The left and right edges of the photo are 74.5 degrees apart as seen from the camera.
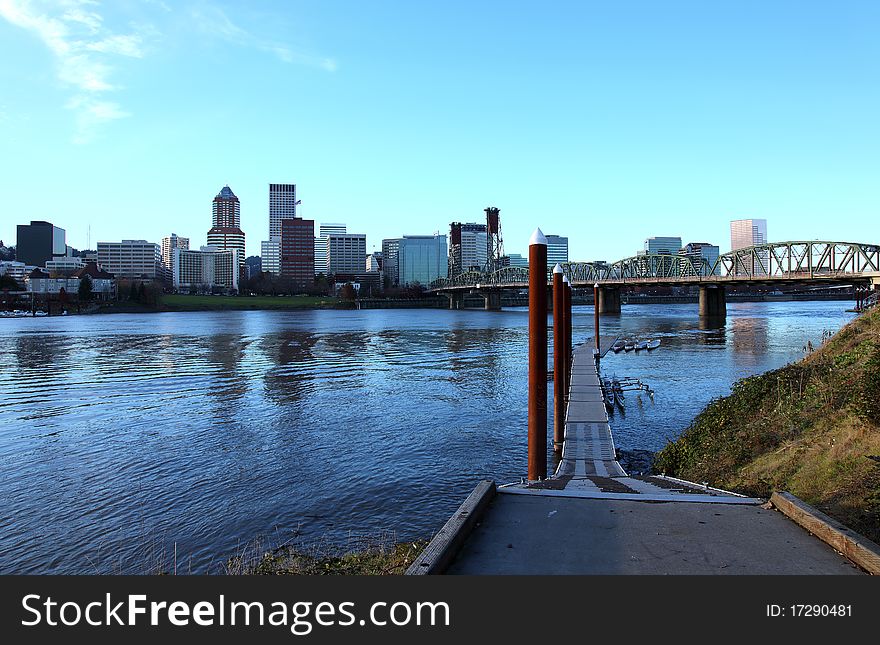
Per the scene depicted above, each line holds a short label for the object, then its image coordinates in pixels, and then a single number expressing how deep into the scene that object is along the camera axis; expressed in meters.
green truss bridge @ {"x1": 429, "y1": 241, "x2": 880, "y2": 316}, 92.93
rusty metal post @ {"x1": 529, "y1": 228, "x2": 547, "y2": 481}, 13.16
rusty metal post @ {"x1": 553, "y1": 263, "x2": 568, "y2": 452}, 20.34
